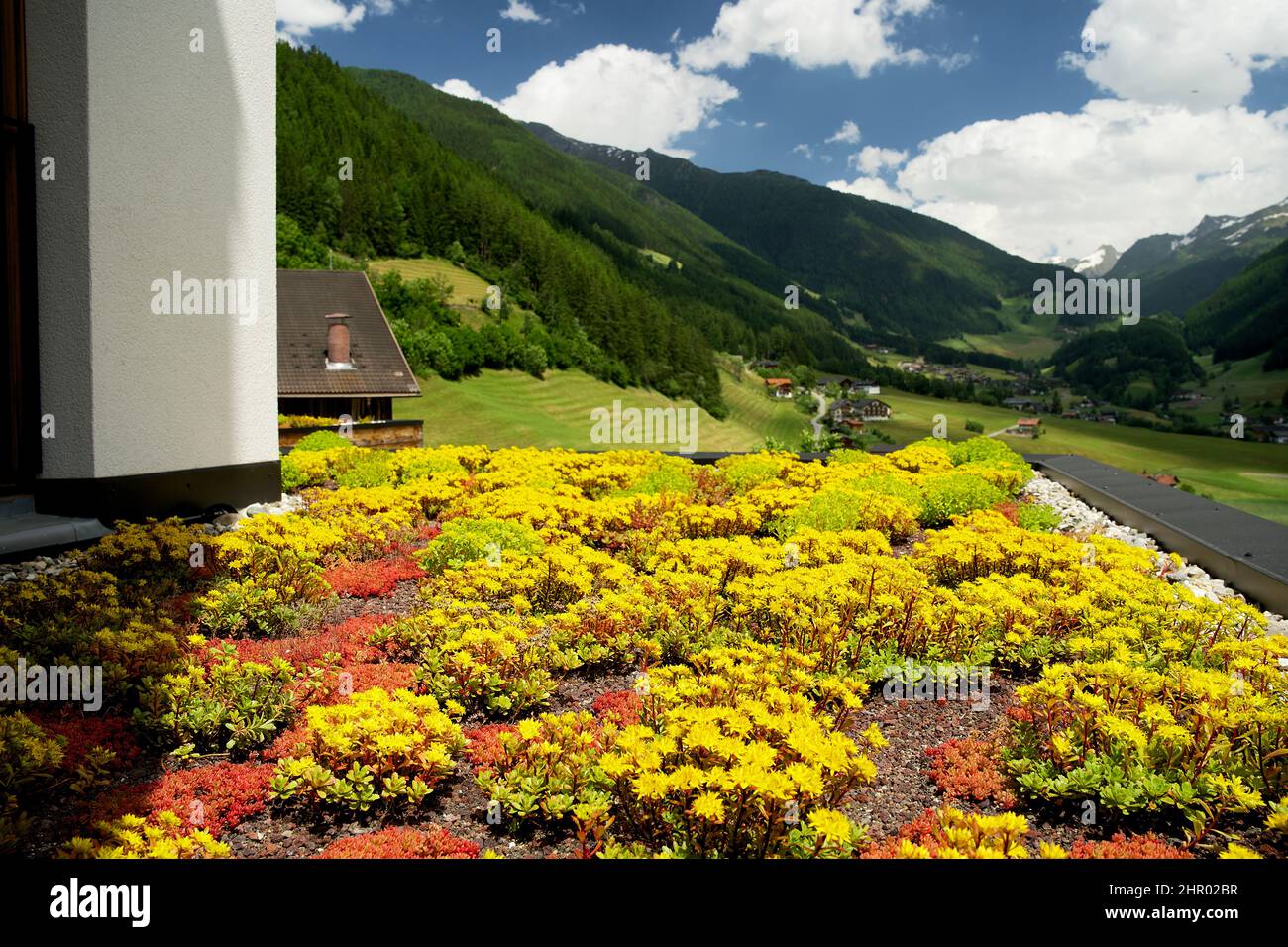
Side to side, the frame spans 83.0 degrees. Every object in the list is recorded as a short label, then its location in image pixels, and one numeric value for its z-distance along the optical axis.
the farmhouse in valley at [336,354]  26.89
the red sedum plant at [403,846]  3.07
